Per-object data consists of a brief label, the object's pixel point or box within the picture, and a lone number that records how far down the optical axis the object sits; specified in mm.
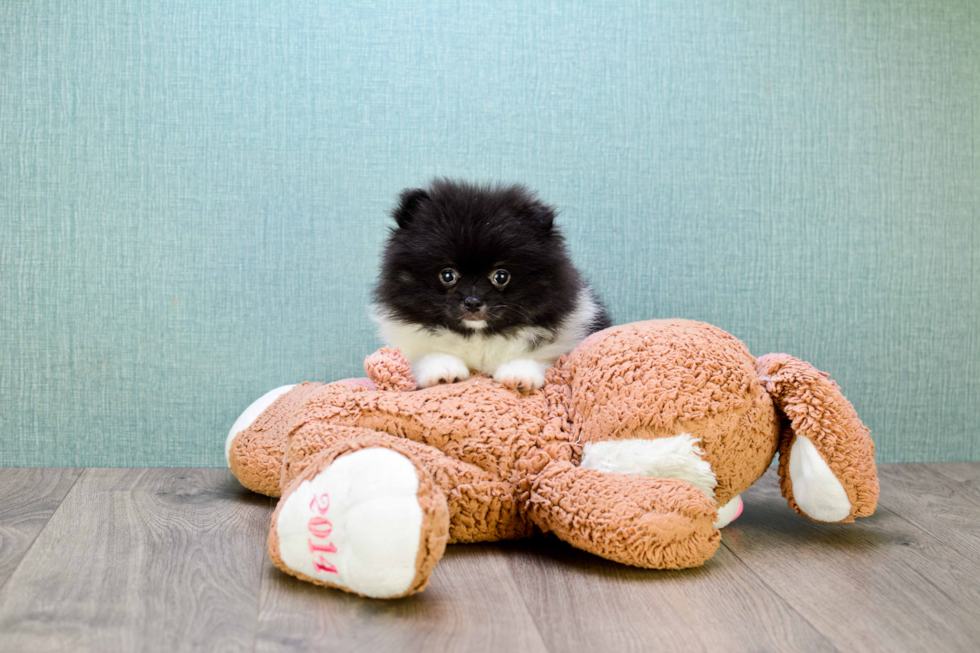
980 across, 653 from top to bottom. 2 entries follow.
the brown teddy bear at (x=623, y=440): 715
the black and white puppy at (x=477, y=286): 803
